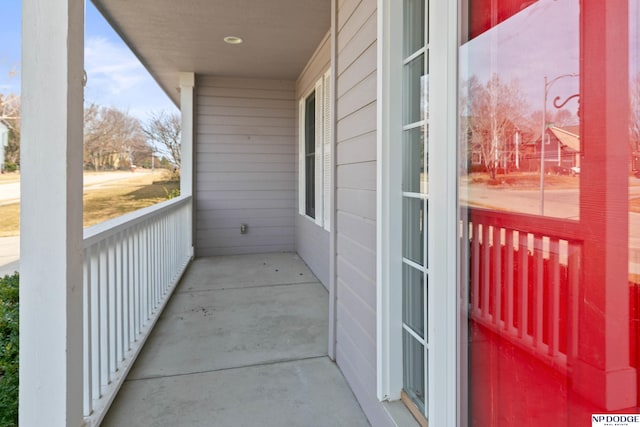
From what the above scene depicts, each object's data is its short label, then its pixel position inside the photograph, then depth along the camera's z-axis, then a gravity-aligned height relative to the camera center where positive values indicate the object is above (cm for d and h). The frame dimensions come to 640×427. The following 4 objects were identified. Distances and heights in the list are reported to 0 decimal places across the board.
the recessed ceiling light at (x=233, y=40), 423 +180
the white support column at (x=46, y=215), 146 -5
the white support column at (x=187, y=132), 555 +102
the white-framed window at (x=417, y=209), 122 -2
